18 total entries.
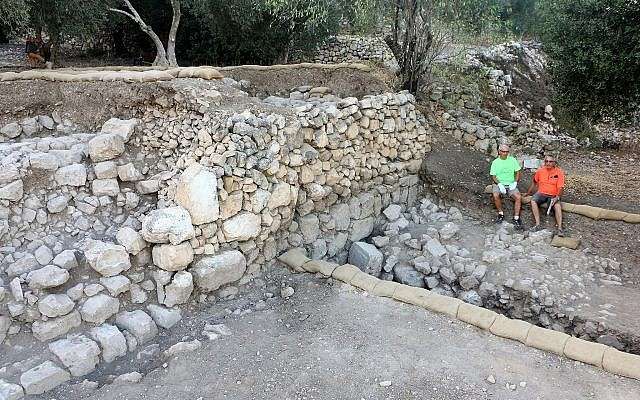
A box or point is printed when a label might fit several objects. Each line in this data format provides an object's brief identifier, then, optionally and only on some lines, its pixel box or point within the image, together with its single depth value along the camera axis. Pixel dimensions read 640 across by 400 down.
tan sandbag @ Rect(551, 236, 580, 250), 8.37
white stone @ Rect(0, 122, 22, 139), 7.31
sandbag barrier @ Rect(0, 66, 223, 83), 7.95
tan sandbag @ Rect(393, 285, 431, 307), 6.45
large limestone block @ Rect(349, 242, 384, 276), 8.28
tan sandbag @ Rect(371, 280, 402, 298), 6.65
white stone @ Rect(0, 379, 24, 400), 4.84
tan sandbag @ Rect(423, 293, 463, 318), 6.22
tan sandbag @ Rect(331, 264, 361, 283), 7.00
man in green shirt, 9.03
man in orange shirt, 8.70
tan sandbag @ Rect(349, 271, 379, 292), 6.80
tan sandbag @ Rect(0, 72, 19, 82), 7.83
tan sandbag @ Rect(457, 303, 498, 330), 5.98
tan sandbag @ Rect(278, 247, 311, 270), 7.35
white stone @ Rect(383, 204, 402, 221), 9.68
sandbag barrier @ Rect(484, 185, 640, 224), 8.66
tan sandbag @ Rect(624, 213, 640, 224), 8.59
